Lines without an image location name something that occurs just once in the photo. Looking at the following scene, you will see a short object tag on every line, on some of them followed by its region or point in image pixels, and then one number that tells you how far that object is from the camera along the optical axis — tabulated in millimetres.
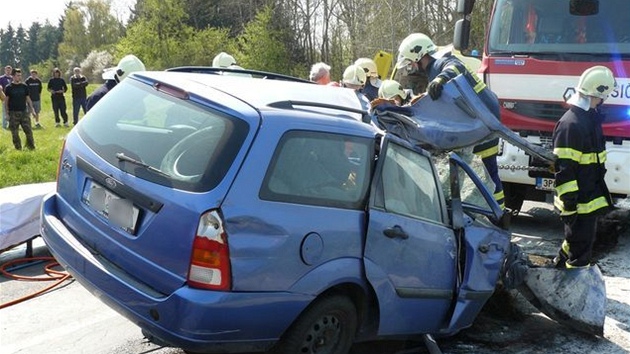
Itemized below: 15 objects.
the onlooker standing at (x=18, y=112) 13781
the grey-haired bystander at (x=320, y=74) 8375
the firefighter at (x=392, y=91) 6957
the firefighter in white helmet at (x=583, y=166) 5383
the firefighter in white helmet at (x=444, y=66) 5695
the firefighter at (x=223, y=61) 9125
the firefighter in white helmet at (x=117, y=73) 6426
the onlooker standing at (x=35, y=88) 18844
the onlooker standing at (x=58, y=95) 19641
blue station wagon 2992
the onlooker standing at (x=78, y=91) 19375
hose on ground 5020
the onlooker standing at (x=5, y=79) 17297
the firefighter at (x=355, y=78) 7934
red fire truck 6984
